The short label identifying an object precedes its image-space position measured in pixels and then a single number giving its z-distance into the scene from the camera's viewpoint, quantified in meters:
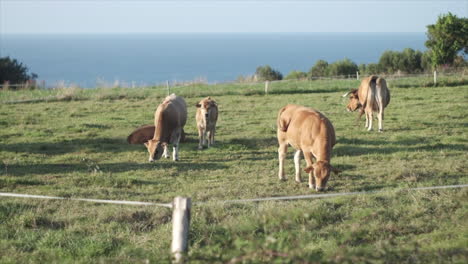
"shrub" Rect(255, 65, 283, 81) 46.26
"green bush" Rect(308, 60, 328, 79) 48.29
